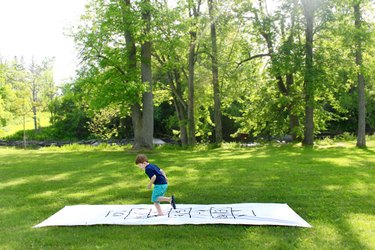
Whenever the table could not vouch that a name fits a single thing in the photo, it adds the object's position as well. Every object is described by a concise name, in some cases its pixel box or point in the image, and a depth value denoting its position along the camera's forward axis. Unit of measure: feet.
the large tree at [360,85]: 68.74
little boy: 24.59
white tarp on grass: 22.58
